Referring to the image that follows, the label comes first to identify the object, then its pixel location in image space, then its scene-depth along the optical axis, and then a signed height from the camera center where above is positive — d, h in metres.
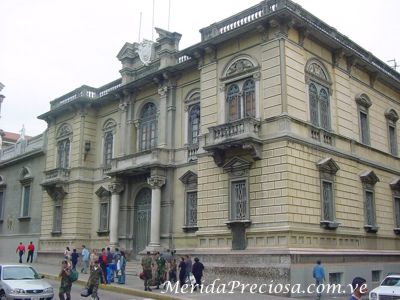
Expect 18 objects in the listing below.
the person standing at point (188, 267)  20.39 -0.82
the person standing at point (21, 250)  32.44 -0.29
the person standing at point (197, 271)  19.67 -0.94
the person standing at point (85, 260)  25.73 -0.71
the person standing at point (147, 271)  19.11 -0.93
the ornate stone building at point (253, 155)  19.92 +4.36
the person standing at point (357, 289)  7.41 -0.60
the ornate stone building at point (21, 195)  35.75 +3.91
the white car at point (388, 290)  15.74 -1.32
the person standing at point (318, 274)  17.97 -0.93
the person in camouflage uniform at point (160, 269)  20.10 -0.91
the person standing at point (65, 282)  15.01 -1.09
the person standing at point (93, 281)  15.30 -1.07
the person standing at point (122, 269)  21.25 -0.97
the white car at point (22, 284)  14.72 -1.20
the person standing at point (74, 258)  25.98 -0.63
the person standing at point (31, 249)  33.06 -0.22
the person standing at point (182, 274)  20.22 -1.10
